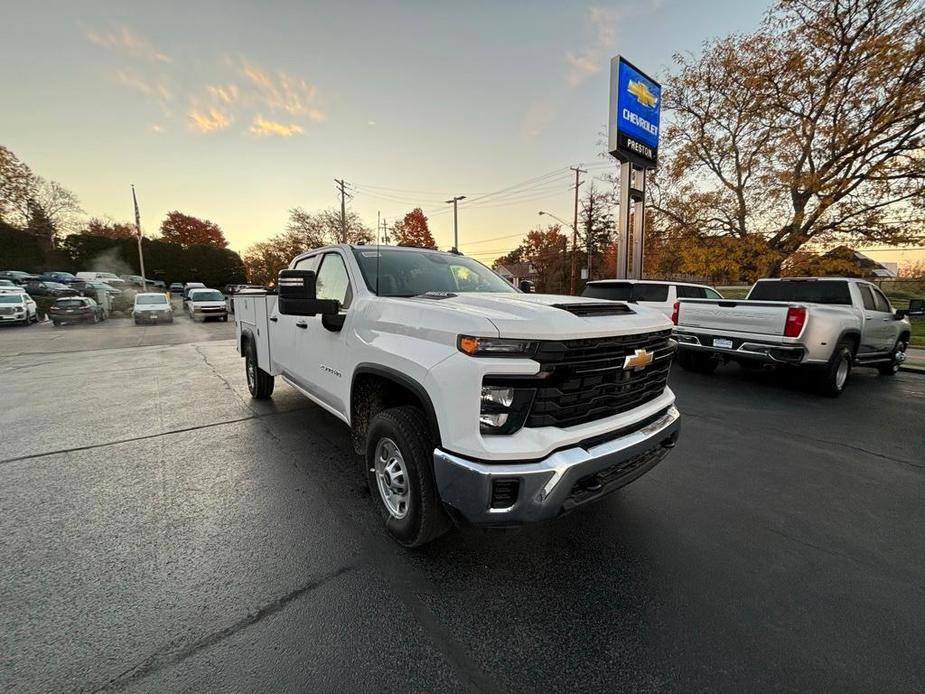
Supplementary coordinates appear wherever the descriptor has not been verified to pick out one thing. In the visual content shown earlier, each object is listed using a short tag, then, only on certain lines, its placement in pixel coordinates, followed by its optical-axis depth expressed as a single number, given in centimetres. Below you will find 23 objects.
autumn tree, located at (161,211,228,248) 6512
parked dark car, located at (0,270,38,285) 3062
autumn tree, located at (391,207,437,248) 4466
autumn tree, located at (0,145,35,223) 3688
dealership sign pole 1047
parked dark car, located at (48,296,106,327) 1788
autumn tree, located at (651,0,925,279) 1262
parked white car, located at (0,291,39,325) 1664
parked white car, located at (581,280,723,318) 882
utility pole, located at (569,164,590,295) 3553
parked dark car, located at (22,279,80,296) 2774
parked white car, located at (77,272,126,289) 3519
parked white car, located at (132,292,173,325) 1848
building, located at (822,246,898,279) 1416
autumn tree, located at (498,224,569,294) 4556
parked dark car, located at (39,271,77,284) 3397
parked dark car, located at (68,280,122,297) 2564
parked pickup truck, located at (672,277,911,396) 570
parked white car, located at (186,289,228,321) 1995
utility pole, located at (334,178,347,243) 3758
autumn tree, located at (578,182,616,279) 4099
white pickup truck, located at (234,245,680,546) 192
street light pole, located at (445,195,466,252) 3439
